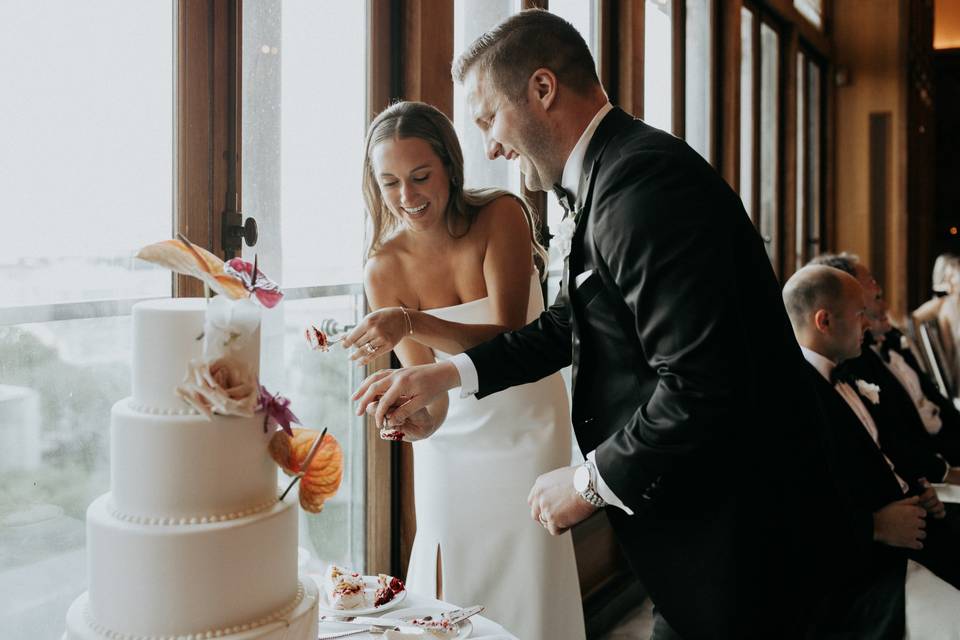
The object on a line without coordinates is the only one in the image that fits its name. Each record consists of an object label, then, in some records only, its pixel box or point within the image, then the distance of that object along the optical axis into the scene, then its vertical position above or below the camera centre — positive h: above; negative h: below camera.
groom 1.45 -0.07
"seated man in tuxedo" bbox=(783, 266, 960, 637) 2.39 -0.42
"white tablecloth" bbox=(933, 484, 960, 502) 3.30 -0.59
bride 2.48 -0.28
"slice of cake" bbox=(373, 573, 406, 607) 1.74 -0.50
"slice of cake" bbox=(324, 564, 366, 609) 1.71 -0.49
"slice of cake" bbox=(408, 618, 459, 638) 1.58 -0.52
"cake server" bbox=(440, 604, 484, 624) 1.64 -0.51
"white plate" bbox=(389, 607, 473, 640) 1.61 -0.53
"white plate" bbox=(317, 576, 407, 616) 1.68 -0.51
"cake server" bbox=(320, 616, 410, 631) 1.64 -0.52
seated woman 5.50 +0.02
